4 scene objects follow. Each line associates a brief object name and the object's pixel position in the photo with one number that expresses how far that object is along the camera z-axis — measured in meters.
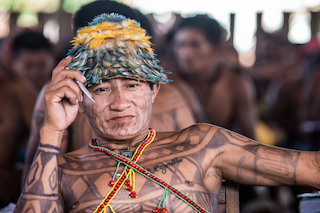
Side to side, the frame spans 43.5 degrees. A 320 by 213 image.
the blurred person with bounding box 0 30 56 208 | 3.94
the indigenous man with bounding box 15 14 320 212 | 2.19
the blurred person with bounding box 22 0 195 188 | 3.14
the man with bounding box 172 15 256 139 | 5.22
